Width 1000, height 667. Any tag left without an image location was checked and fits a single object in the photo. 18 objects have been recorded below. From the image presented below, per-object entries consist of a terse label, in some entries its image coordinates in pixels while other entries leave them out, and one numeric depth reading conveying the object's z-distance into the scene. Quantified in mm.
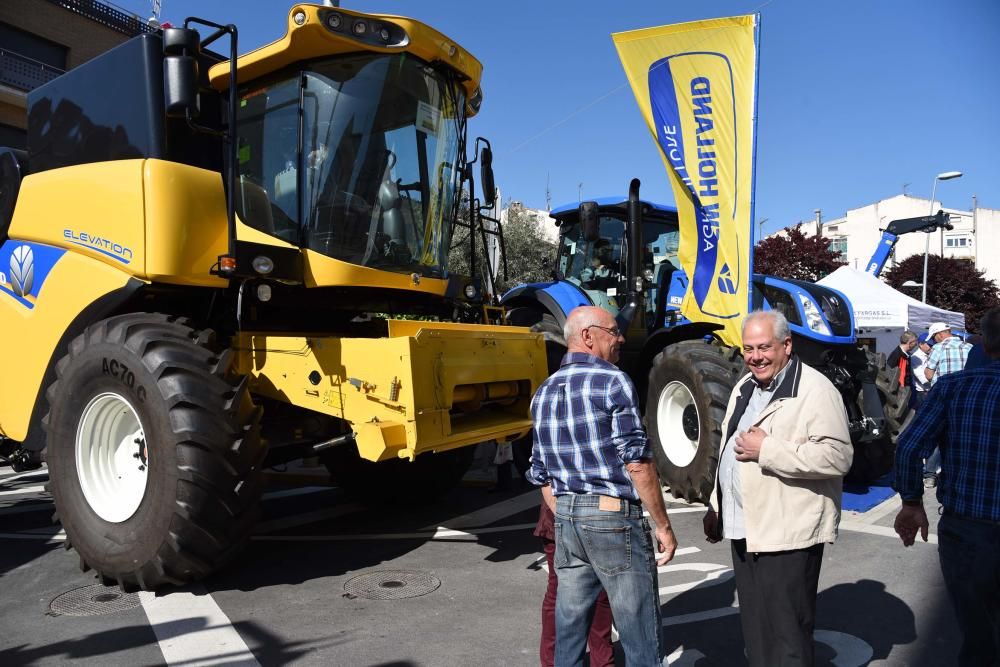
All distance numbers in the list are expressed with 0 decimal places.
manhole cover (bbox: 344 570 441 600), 4431
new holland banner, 6797
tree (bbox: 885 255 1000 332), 30797
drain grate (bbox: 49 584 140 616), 4145
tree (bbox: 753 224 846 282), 29672
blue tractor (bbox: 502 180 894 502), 6660
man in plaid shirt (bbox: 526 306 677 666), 2617
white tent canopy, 15750
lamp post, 23047
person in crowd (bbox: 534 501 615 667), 3092
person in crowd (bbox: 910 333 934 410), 10180
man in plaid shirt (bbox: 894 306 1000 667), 2826
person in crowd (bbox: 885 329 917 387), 11141
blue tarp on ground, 6840
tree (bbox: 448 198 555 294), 24625
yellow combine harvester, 4273
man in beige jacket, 2619
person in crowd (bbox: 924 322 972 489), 8984
